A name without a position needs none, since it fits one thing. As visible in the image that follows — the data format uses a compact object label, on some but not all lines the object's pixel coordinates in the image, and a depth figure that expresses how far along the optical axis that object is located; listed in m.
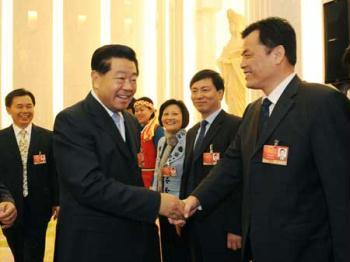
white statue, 6.34
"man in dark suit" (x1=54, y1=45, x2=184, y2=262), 2.12
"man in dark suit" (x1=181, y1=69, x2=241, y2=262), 3.02
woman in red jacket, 4.80
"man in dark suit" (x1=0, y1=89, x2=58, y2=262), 4.20
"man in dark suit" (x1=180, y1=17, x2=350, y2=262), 1.98
